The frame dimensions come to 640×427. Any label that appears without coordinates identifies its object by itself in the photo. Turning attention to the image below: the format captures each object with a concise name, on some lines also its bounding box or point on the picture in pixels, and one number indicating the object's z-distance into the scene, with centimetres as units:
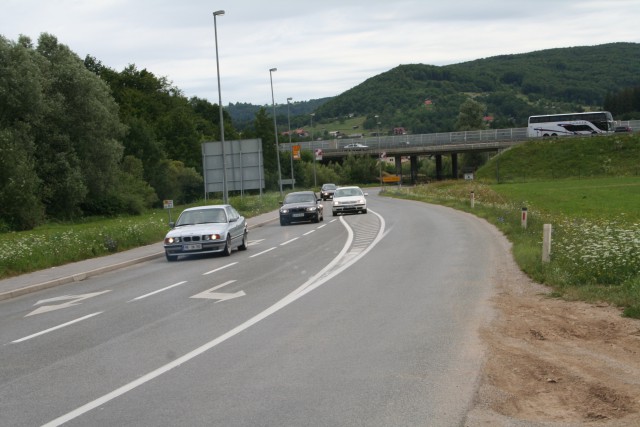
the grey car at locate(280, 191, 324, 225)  3850
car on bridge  12788
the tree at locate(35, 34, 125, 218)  5831
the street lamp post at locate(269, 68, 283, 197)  6769
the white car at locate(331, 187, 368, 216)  4491
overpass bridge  10550
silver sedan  2259
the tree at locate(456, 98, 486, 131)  16225
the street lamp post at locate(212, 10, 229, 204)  4194
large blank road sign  4850
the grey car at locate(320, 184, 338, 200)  7590
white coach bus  10256
